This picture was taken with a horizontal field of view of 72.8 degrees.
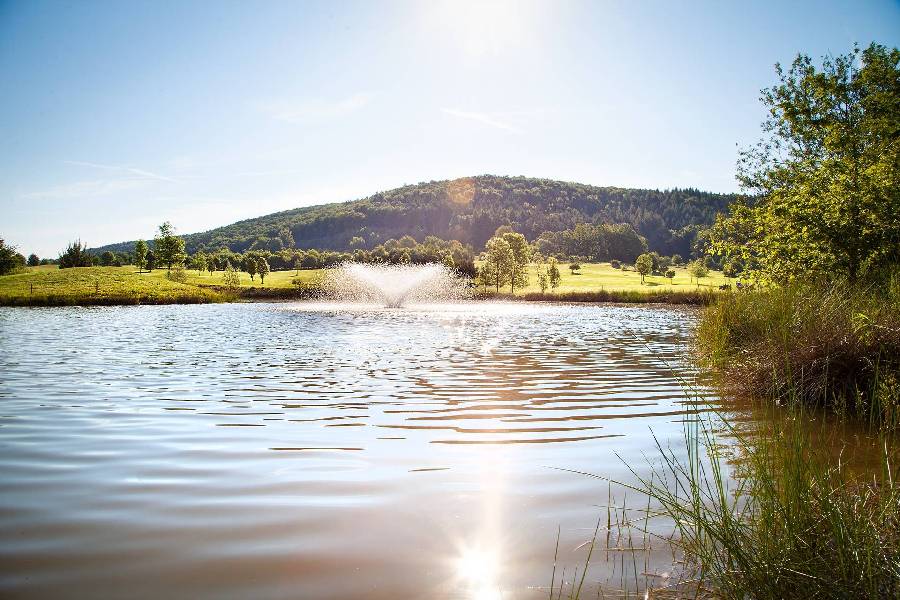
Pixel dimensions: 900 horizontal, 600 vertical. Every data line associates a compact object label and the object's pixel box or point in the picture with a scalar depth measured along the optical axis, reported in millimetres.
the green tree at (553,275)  83938
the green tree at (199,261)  127688
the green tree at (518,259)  84875
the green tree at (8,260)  90625
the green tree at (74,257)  102375
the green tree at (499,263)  84625
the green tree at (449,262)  100912
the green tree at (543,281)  80212
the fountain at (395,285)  63881
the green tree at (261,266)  108312
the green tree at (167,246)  105375
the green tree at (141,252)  108688
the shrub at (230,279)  93188
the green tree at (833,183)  14805
